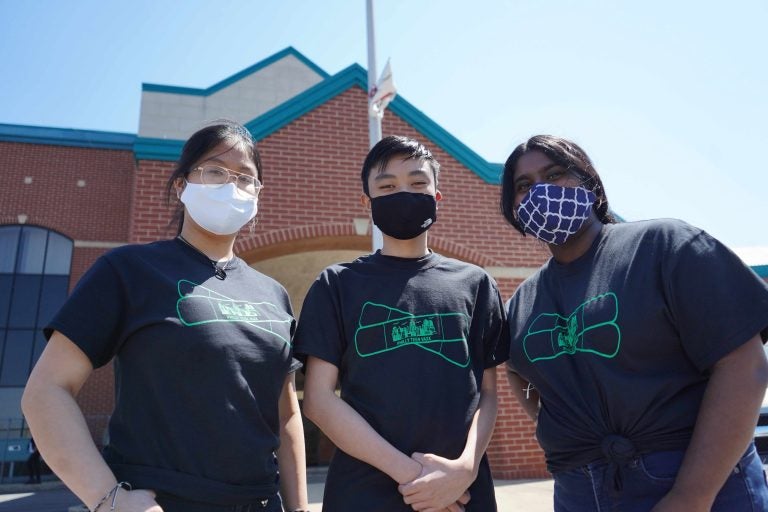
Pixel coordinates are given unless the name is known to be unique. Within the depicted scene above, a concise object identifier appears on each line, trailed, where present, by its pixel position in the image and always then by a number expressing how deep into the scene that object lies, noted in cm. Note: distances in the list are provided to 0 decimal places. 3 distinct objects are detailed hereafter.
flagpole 786
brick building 834
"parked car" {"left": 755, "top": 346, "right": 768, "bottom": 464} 393
